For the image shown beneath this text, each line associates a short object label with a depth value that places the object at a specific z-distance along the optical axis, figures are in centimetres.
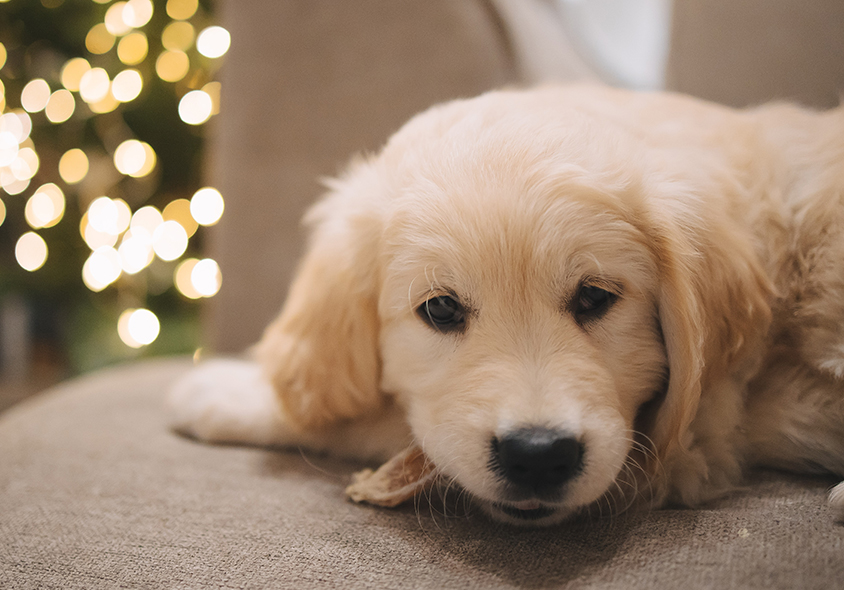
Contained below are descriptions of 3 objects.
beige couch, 40
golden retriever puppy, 42
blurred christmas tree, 83
